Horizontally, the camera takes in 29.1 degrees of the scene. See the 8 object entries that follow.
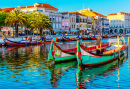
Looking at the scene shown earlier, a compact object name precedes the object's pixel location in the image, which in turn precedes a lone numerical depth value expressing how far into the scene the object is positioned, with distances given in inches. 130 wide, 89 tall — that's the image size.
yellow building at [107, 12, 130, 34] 6771.7
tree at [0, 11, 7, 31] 2982.3
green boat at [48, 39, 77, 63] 1034.8
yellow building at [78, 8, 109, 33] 5320.9
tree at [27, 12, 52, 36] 2896.9
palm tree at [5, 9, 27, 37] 2516.1
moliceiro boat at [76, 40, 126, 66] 906.1
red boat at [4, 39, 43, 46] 2082.9
